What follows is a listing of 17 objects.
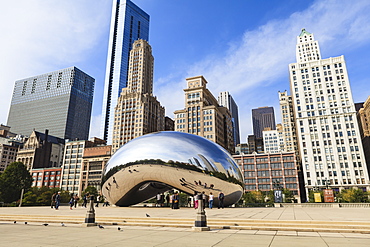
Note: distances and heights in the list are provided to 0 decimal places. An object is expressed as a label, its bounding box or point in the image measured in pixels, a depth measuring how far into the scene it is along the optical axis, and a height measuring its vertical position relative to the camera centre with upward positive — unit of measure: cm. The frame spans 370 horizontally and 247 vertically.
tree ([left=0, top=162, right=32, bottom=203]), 6168 +273
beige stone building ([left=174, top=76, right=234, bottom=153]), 11175 +3432
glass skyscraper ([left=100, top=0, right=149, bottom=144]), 18525 +8451
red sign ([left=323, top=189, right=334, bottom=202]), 3173 -55
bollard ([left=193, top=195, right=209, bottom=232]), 980 -112
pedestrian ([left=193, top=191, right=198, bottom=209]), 1987 -47
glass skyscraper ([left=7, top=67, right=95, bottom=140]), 18138 +6022
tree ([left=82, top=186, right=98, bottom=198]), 8870 +80
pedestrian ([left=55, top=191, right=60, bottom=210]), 2500 -98
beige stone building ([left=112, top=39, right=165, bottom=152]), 12888 +4619
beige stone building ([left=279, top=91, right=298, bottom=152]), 12988 +3431
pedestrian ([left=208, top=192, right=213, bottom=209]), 2017 -56
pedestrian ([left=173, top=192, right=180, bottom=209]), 2179 -76
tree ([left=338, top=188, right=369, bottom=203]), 5497 -105
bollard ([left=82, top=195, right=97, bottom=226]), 1174 -111
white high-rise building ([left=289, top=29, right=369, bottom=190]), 9344 +2610
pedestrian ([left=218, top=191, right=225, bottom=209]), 2020 -56
